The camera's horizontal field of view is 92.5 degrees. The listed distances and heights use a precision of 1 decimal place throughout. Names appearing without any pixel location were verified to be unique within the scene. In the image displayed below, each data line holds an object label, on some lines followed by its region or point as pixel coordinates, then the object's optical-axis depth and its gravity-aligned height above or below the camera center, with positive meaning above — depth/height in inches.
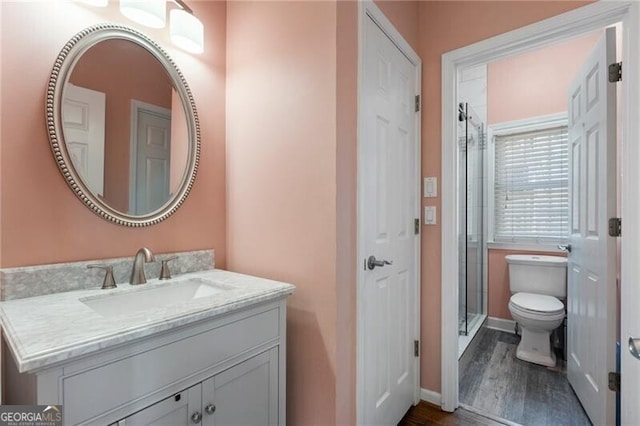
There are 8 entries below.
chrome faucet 48.6 -9.3
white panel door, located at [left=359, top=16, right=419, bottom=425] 56.1 -2.5
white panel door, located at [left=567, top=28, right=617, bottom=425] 60.4 -4.3
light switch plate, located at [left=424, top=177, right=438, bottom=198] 74.0 +6.7
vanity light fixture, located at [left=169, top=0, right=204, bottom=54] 53.8 +33.0
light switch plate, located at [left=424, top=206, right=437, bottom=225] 74.4 -0.2
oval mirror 44.8 +14.4
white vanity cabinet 27.3 -17.8
